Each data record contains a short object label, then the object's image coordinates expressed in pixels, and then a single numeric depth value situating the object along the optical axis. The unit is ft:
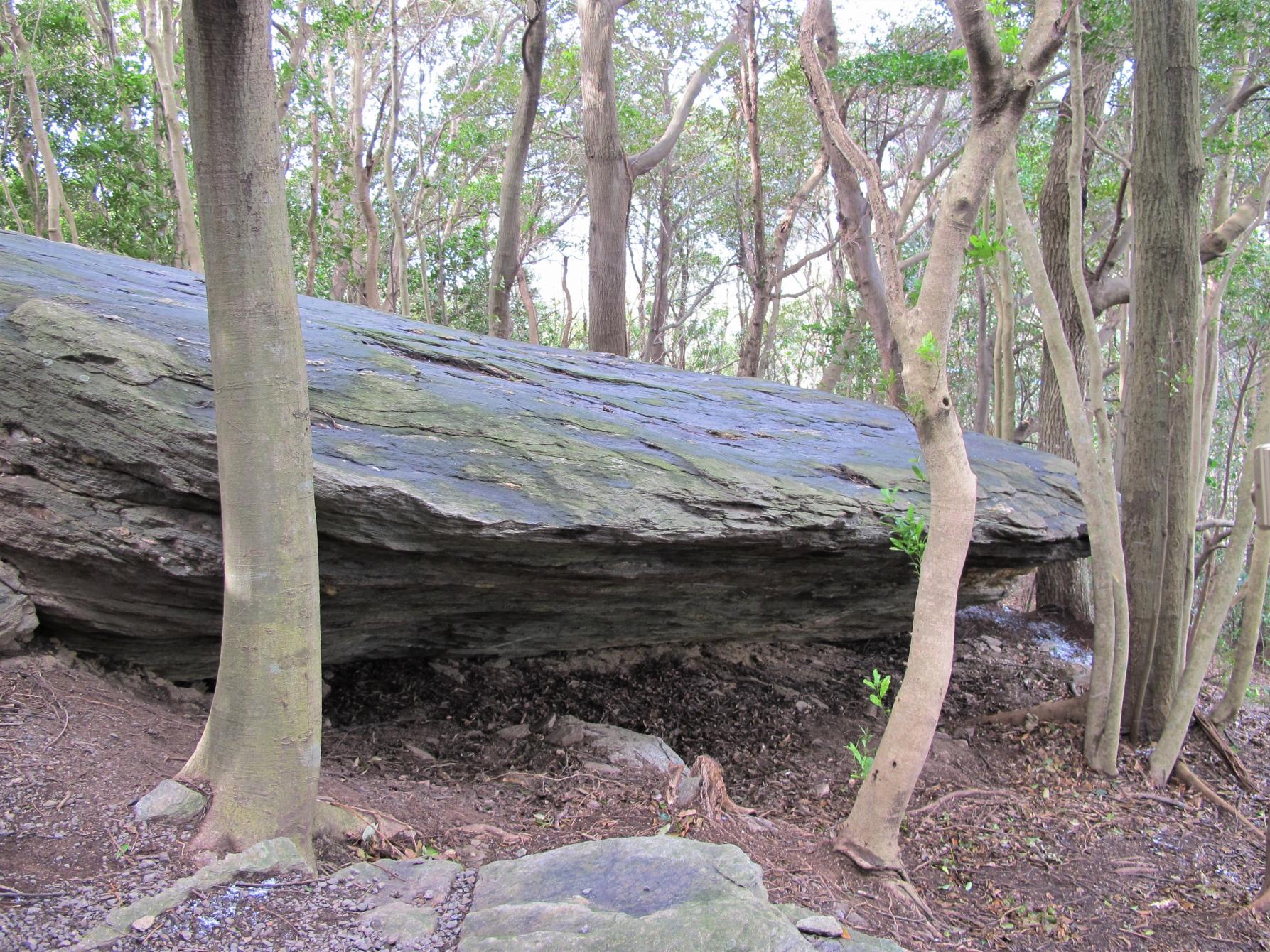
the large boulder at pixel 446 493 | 11.05
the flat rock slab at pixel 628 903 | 7.27
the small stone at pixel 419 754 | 14.32
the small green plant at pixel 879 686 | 10.71
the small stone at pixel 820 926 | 8.59
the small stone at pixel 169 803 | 8.74
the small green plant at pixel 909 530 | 11.85
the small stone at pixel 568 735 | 15.25
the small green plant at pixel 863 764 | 11.33
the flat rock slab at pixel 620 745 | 14.51
